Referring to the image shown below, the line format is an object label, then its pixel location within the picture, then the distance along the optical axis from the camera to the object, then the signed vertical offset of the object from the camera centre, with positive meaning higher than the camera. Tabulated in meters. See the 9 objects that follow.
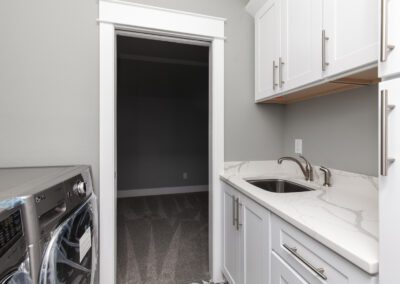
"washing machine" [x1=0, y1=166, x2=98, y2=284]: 0.75 -0.35
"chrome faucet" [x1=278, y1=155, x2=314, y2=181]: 1.63 -0.24
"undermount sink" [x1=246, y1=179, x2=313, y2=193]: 1.71 -0.36
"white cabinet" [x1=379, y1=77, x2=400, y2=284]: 0.56 -0.11
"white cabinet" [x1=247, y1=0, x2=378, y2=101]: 0.94 +0.52
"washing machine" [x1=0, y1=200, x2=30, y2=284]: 0.62 -0.31
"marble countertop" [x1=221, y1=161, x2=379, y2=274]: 0.68 -0.32
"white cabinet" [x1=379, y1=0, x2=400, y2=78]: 0.60 +0.28
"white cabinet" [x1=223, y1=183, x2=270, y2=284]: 1.16 -0.62
